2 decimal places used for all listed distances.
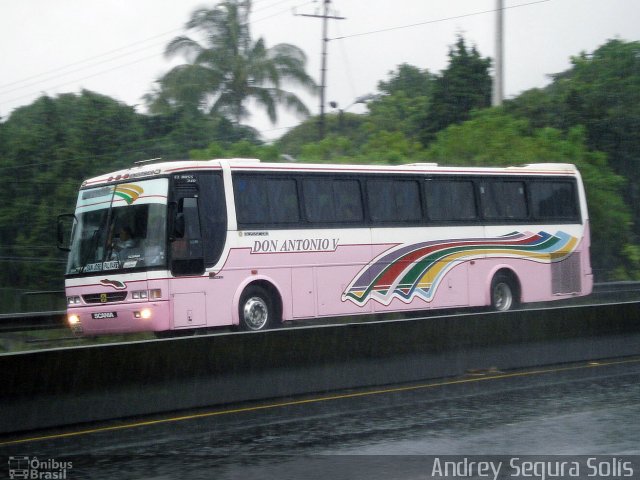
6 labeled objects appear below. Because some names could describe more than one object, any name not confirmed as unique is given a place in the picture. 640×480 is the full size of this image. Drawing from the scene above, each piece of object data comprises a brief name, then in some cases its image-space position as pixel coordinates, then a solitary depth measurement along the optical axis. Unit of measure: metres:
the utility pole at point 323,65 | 44.61
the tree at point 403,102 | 66.88
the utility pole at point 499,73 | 34.06
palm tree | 46.25
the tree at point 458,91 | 49.19
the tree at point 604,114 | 47.22
